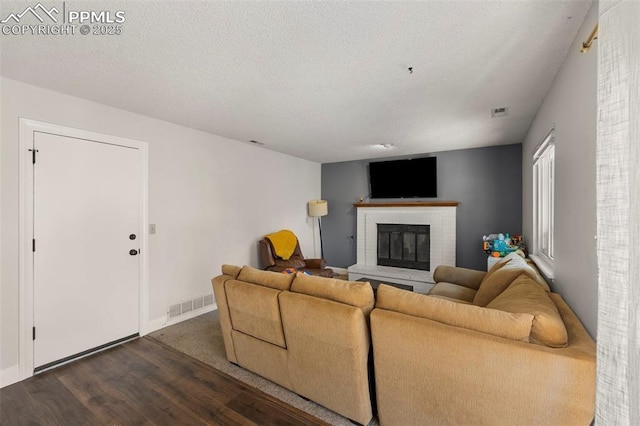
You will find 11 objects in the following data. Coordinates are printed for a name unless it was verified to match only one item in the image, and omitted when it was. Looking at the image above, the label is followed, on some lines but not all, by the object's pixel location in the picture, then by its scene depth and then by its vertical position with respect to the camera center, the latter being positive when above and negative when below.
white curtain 0.69 +0.00
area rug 1.91 -1.37
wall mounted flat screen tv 4.89 +0.65
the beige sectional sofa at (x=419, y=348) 1.21 -0.74
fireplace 4.77 -0.48
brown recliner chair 4.35 -0.83
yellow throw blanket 4.54 -0.51
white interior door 2.41 -0.30
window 2.56 +0.12
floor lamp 5.55 +0.10
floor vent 3.34 -1.20
